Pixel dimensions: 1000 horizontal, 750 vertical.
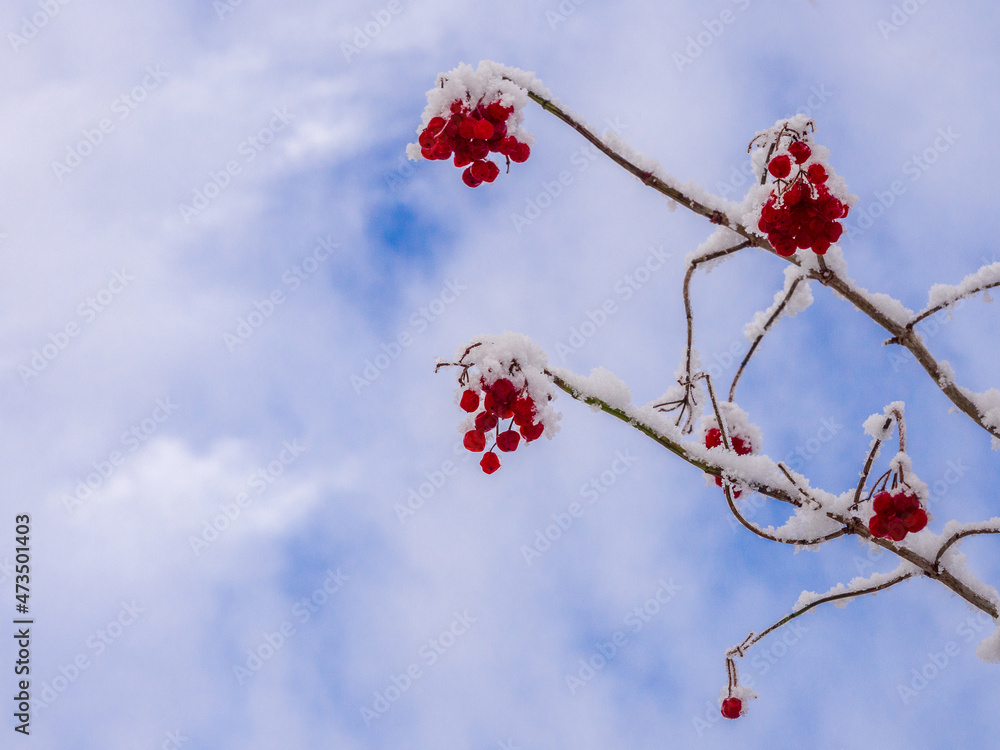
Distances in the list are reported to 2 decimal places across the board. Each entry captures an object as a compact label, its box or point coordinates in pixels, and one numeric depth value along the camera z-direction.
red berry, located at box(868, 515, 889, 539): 2.16
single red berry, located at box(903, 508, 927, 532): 2.13
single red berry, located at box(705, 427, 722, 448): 3.03
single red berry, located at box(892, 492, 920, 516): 2.14
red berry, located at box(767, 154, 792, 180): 2.26
